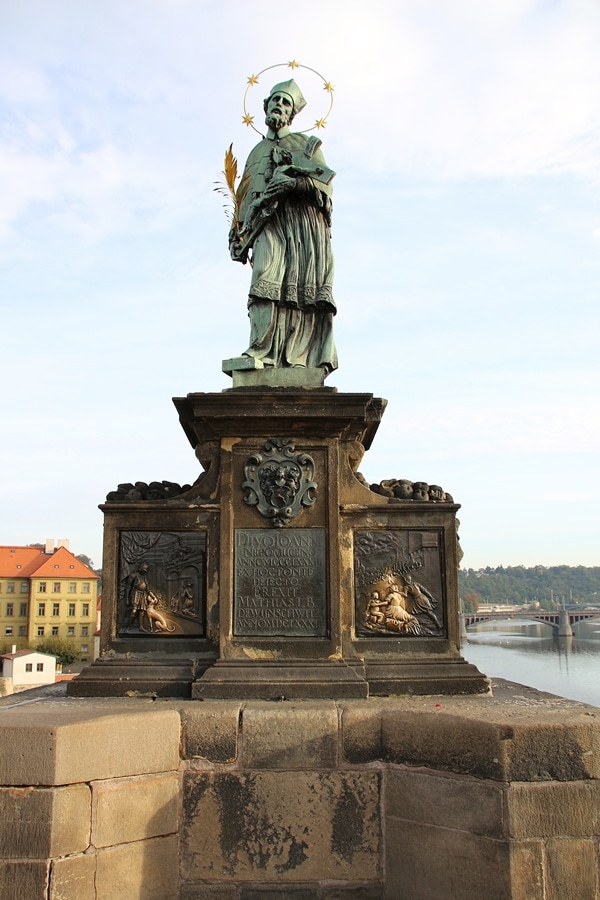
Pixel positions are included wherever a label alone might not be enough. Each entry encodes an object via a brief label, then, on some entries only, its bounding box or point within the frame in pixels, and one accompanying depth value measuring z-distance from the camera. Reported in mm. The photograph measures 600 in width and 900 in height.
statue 6617
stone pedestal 5641
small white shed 40531
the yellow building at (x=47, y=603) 58188
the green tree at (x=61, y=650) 54625
